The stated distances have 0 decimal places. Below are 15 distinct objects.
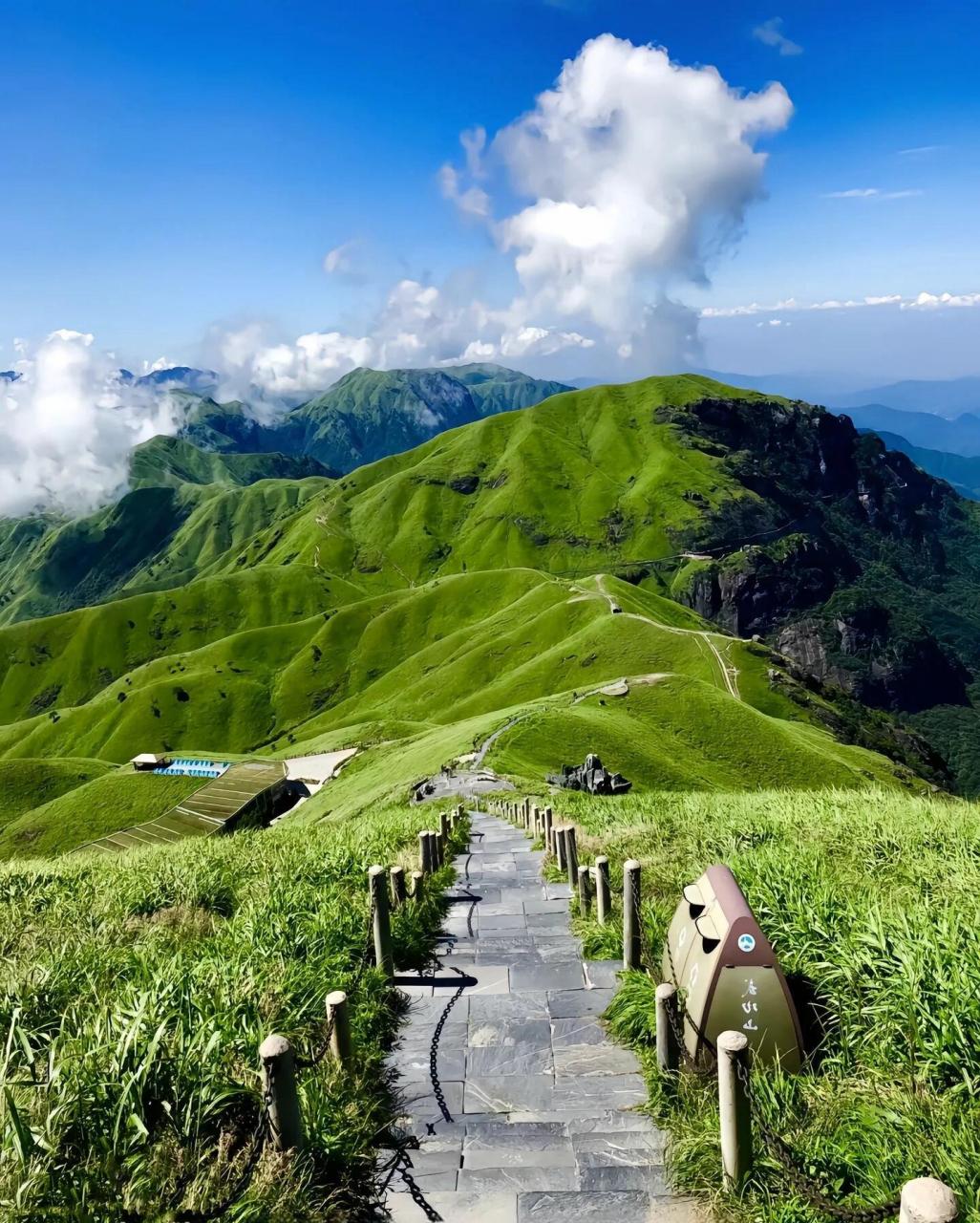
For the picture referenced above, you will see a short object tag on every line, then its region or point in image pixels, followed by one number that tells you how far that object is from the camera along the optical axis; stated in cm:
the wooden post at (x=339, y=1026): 783
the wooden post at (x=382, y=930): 1048
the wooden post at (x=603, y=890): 1199
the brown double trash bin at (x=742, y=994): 731
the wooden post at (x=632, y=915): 1002
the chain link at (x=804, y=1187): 503
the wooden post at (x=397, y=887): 1250
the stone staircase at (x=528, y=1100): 650
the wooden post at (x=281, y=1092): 618
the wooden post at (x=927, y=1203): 409
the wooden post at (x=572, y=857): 1498
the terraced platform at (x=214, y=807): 7962
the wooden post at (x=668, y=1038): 777
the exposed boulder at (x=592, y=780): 4500
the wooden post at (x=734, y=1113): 604
